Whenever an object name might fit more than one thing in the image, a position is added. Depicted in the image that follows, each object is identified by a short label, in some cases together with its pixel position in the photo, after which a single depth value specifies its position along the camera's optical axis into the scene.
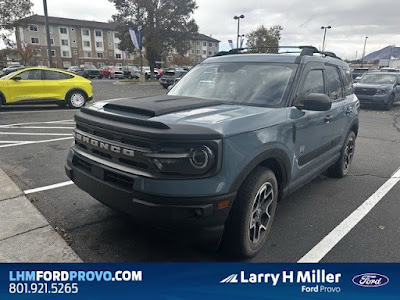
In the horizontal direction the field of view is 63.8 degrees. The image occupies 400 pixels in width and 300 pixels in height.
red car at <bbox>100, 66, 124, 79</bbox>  41.38
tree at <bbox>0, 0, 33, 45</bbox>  25.53
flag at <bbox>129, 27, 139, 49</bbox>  31.30
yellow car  11.15
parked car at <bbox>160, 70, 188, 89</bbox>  23.50
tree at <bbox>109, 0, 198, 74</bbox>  37.78
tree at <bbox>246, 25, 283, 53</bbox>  42.75
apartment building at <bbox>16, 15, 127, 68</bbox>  70.50
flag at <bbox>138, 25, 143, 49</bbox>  31.24
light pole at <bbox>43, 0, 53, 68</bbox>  17.56
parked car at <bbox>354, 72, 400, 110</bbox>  14.88
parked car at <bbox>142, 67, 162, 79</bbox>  40.31
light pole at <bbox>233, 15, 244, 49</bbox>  37.62
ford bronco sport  2.39
